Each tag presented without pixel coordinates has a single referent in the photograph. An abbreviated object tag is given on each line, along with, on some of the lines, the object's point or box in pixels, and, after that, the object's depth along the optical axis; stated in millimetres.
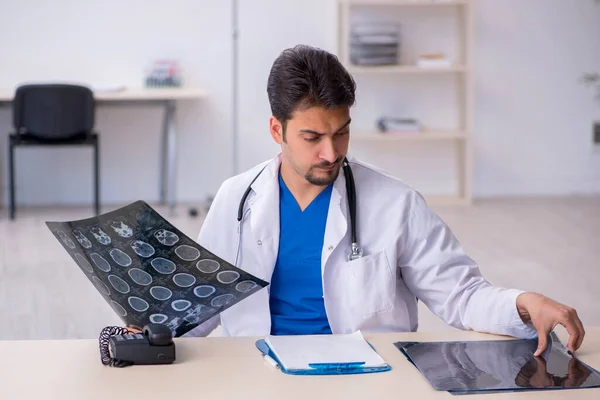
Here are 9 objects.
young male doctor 2608
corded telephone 2192
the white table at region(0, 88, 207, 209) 7645
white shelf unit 8140
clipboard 2162
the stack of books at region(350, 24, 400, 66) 8173
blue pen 2179
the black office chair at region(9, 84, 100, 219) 7344
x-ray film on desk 2121
